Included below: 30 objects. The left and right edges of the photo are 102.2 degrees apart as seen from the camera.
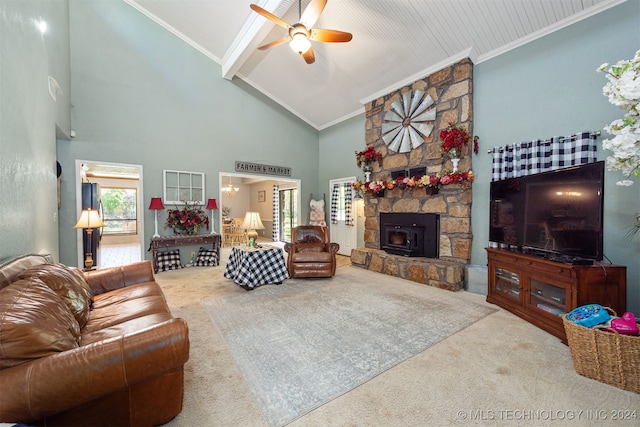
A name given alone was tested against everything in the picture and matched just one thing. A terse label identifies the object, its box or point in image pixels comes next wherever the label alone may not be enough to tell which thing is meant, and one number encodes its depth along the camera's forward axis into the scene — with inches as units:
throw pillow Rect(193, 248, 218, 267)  211.9
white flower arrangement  64.6
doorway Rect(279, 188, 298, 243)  348.5
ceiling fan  112.6
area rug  68.6
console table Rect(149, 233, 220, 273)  190.5
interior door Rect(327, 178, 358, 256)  249.4
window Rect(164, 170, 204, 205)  205.9
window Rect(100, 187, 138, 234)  353.4
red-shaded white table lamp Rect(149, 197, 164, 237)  191.8
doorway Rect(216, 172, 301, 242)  356.2
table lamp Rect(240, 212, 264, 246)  162.2
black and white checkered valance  111.9
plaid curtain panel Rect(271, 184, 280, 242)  364.2
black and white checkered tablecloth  149.5
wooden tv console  87.6
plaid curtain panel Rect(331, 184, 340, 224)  268.4
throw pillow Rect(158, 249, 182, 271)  195.6
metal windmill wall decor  172.7
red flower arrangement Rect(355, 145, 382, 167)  206.7
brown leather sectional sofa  40.7
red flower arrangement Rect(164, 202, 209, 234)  202.1
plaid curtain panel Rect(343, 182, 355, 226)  250.4
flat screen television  88.1
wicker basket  67.2
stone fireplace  155.6
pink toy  69.0
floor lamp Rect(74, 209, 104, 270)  126.1
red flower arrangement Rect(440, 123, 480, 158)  152.7
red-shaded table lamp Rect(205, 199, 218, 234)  217.5
